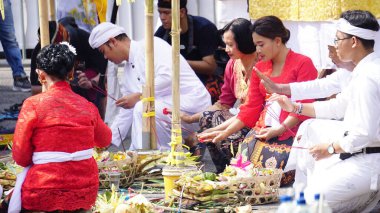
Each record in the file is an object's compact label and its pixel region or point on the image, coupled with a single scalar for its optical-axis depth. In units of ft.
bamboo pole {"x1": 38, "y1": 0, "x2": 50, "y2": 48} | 42.25
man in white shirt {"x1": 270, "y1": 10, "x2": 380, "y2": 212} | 35.29
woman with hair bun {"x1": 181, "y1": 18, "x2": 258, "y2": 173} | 44.82
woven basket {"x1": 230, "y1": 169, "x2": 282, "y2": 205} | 38.88
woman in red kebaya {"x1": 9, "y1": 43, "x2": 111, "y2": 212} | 33.33
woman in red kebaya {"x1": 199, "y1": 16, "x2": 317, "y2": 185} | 41.49
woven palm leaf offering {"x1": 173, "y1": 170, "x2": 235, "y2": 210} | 38.35
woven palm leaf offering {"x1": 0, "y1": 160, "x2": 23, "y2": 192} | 41.42
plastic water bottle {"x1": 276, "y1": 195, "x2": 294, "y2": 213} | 20.94
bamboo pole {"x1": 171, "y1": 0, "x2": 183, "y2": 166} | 39.23
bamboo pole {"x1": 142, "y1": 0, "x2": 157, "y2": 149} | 44.06
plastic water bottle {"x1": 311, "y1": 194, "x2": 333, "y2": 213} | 21.14
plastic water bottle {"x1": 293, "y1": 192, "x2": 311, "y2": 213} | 20.74
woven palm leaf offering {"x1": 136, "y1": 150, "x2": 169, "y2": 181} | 44.43
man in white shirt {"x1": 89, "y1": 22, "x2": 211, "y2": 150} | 47.92
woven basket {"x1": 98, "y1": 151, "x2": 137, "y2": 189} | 42.74
